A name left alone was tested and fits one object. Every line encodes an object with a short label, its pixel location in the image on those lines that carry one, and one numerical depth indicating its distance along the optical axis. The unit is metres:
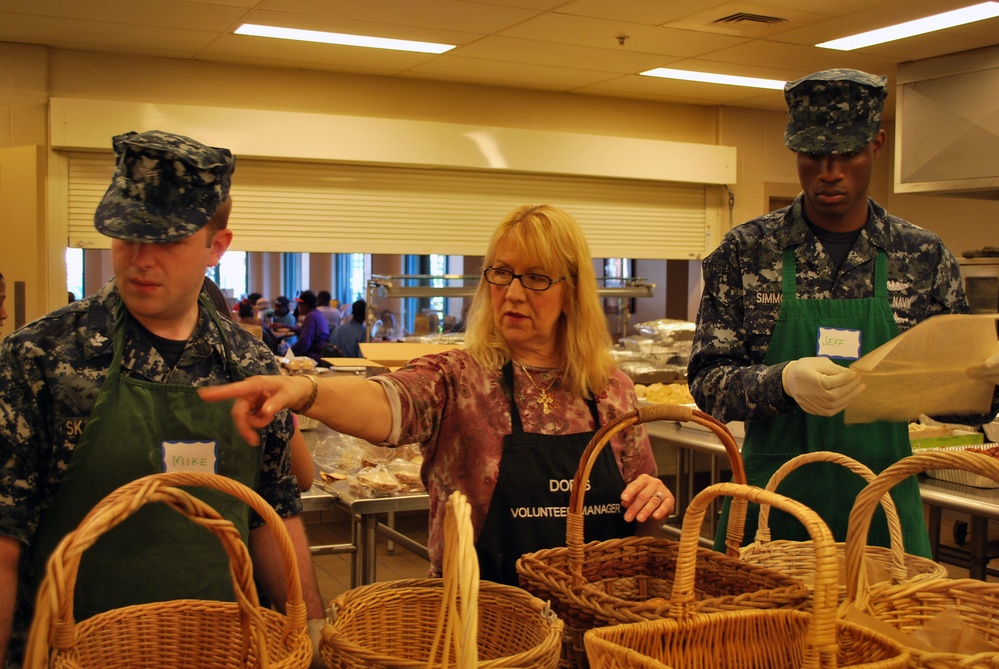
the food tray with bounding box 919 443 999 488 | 2.97
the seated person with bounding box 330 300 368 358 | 7.61
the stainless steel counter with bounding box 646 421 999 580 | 2.88
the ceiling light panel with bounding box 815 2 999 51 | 4.80
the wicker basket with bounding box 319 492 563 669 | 1.12
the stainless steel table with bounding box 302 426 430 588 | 2.98
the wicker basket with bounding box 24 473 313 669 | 1.05
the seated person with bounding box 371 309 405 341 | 7.67
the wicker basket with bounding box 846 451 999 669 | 1.43
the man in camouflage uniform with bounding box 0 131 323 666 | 1.52
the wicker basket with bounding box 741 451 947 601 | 1.76
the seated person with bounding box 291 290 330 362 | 8.34
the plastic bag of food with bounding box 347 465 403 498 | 3.02
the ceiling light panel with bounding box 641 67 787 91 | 6.23
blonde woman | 1.78
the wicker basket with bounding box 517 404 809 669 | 1.35
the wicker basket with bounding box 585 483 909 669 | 1.20
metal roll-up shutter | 6.12
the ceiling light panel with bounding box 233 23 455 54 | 5.15
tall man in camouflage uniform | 2.07
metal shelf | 5.46
